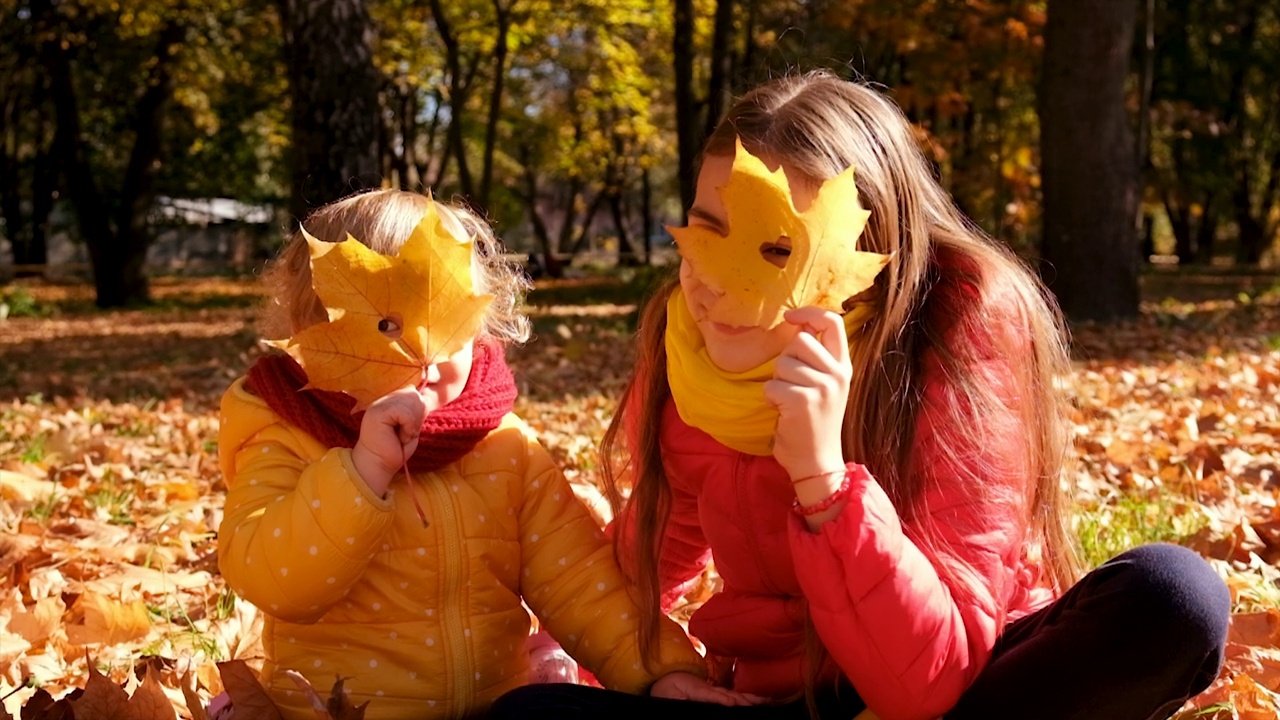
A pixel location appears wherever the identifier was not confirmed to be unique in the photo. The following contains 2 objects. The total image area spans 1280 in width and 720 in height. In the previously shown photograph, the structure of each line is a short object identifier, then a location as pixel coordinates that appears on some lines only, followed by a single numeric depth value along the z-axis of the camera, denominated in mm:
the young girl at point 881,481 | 1530
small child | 1751
